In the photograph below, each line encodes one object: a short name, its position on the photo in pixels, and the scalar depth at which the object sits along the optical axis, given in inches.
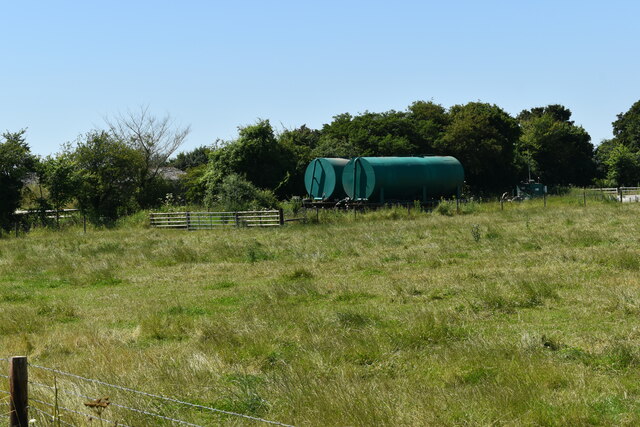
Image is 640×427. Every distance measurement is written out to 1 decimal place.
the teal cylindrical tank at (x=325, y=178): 1951.3
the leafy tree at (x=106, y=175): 2047.2
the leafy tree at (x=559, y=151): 3142.2
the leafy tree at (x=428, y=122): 2561.5
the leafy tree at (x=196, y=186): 2273.7
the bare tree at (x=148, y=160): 2212.1
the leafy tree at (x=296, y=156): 2188.7
